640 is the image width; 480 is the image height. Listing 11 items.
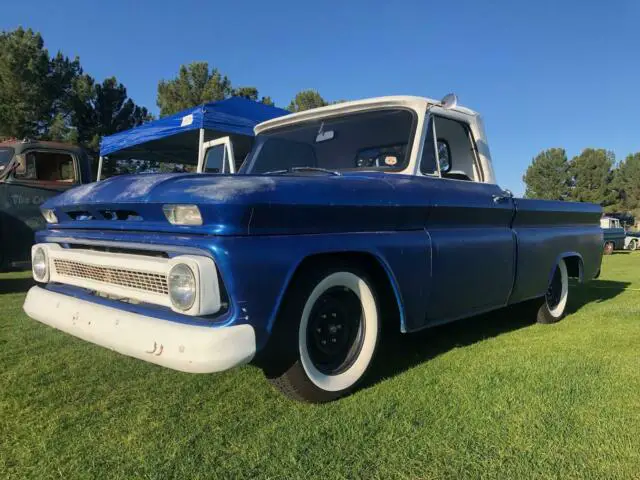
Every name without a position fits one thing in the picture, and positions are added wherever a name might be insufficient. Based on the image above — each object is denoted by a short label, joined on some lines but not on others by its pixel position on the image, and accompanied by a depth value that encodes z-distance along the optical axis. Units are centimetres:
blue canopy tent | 899
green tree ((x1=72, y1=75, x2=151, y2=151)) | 2533
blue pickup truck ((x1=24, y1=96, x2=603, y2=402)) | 215
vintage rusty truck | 710
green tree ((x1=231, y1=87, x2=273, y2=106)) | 2821
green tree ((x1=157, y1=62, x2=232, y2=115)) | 2742
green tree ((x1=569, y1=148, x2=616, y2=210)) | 5000
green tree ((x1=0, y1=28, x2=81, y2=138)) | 2245
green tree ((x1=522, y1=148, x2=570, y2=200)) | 5412
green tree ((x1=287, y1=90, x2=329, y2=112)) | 3037
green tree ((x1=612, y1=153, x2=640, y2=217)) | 5616
